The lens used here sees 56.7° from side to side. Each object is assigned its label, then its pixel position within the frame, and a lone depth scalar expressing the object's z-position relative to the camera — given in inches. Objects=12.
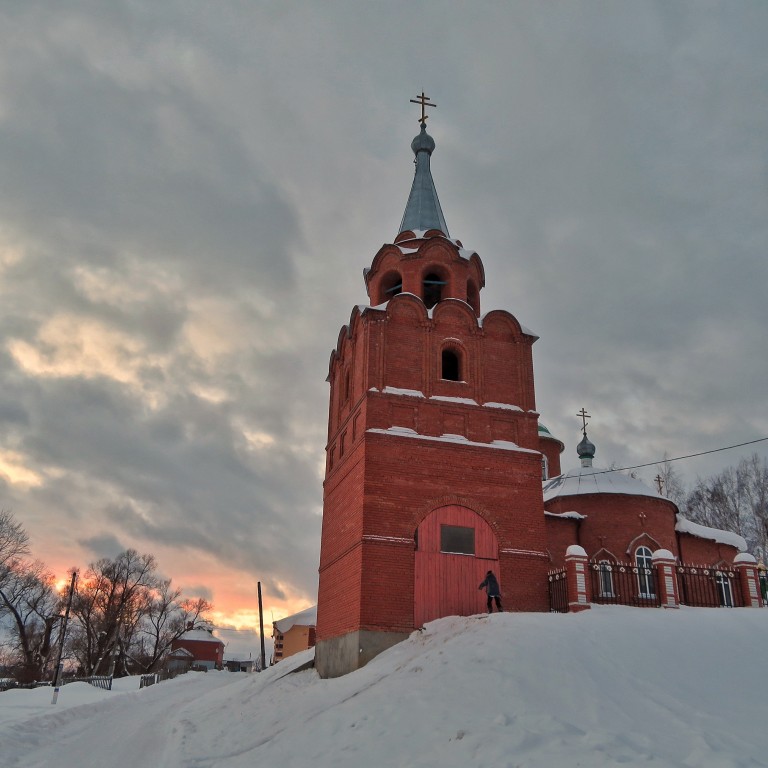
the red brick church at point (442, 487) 651.5
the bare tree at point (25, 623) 1691.7
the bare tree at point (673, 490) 1481.3
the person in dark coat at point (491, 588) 617.9
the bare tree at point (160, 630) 2422.5
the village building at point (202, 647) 3398.1
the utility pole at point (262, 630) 1717.5
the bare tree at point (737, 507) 1305.4
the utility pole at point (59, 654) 871.9
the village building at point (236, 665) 3287.9
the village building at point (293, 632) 1980.8
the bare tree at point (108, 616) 2052.2
